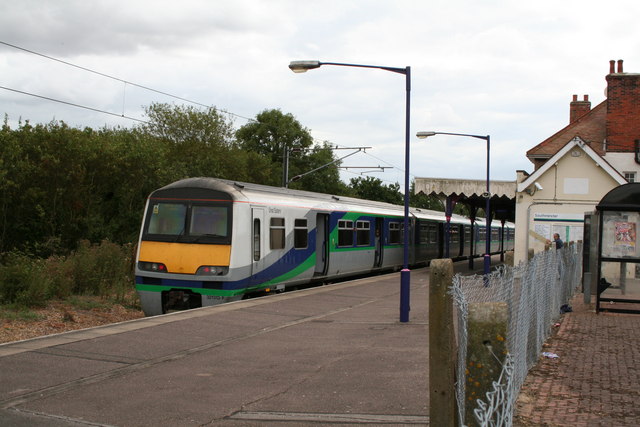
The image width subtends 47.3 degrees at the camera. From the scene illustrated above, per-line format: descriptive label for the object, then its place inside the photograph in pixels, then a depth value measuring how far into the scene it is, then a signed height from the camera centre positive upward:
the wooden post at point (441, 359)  5.02 -0.88
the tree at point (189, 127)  58.62 +7.91
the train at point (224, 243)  15.26 -0.38
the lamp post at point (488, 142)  29.95 +3.95
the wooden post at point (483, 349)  5.01 -0.79
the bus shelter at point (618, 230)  14.68 +0.16
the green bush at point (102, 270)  18.67 -1.30
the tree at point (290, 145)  74.56 +8.78
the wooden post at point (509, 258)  14.54 -0.48
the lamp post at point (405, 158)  13.55 +1.43
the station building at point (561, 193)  28.01 +1.69
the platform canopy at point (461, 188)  30.64 +1.94
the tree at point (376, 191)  73.31 +3.94
